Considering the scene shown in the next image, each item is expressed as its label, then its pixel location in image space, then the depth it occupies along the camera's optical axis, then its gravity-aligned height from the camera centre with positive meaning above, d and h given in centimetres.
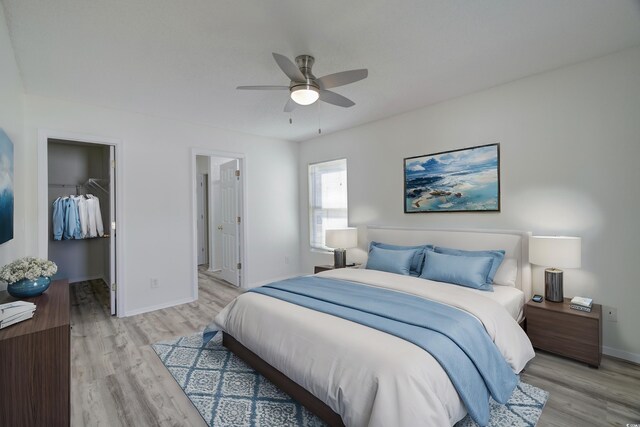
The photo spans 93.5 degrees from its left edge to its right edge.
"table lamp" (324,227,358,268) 413 -40
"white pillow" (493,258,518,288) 287 -60
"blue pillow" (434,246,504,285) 282 -43
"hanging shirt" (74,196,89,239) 474 -4
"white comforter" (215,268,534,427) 140 -83
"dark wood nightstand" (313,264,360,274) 425 -81
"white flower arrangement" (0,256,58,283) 190 -37
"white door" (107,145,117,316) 366 -19
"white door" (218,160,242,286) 497 -15
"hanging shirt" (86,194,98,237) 482 -4
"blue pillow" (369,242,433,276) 330 -51
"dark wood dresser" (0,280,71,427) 145 -80
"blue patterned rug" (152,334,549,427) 185 -129
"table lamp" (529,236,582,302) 246 -38
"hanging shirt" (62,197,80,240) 465 -10
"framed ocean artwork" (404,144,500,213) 318 +35
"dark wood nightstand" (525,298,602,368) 233 -97
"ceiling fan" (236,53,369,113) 210 +97
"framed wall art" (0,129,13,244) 191 +17
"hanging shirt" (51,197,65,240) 461 -8
